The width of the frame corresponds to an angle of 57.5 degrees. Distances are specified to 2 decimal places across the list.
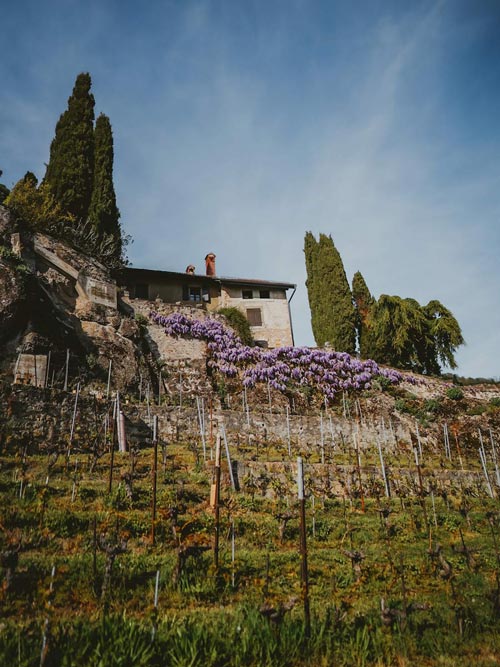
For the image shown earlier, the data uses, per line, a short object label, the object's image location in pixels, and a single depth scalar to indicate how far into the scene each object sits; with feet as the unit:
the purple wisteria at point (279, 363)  85.15
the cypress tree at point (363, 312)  107.24
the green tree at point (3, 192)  84.58
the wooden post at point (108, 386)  59.36
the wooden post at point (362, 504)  37.31
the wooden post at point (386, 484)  42.22
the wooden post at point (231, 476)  40.01
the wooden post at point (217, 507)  20.98
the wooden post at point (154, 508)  23.98
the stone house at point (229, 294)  103.91
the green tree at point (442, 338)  103.30
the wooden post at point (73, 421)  43.03
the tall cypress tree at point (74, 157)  94.43
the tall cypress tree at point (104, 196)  94.99
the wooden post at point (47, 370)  54.87
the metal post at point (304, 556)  14.62
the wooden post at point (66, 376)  54.70
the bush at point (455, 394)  83.55
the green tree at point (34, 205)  77.97
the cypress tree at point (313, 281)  119.55
